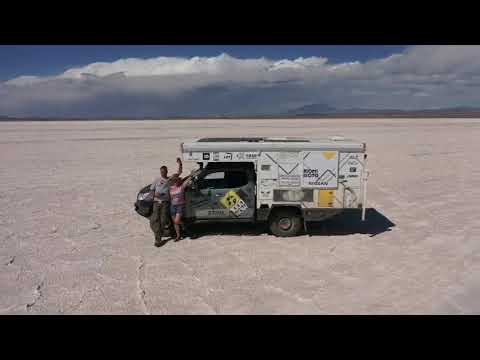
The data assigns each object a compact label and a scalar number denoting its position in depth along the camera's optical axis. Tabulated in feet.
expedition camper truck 28.53
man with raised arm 28.14
